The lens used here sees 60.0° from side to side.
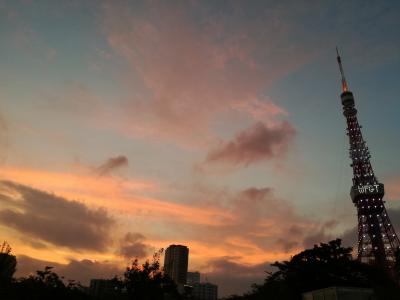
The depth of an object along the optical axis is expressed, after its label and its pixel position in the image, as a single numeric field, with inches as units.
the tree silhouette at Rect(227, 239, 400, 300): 1627.0
